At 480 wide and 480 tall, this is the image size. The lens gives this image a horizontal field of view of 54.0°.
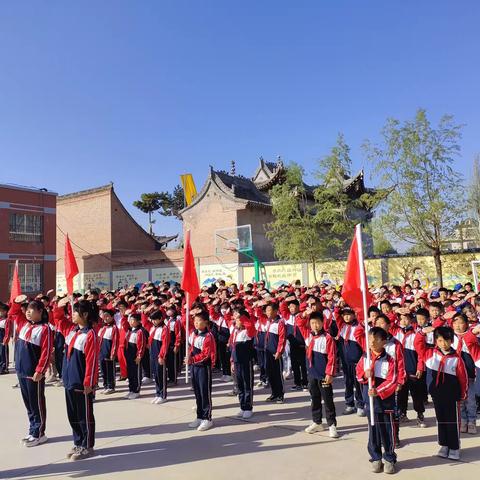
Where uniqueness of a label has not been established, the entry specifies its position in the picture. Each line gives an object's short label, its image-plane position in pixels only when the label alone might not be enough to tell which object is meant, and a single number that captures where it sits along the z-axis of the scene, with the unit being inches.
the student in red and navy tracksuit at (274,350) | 294.7
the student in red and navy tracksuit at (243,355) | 264.8
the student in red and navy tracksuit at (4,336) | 401.7
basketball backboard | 921.5
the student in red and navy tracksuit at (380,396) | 182.1
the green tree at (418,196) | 585.3
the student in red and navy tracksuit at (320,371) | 222.8
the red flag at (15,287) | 387.5
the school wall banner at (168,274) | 1022.4
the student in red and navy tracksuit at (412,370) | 239.5
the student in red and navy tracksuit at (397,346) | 190.7
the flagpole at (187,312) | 307.0
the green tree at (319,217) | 757.9
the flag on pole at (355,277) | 207.0
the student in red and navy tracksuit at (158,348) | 300.7
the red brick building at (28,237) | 979.3
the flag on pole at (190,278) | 322.3
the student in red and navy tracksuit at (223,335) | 378.0
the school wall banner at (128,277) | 1067.3
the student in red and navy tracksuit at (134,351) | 317.4
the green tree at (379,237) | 626.5
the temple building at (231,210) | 958.4
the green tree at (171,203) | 1834.4
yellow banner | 1328.4
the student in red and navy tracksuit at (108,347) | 323.9
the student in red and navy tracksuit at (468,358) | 221.5
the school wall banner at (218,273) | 909.8
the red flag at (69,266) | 319.2
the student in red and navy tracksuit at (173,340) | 345.4
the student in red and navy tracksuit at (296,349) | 334.6
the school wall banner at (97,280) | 1151.8
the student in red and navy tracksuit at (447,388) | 191.6
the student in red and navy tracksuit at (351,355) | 258.2
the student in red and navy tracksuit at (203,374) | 245.1
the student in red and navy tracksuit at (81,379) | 205.9
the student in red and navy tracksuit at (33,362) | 226.8
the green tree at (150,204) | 1804.9
